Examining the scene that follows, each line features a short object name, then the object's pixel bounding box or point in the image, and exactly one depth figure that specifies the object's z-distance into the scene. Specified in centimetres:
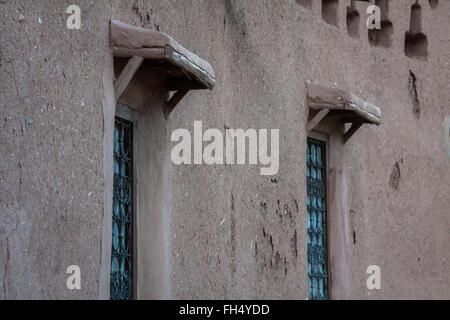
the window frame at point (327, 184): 1375
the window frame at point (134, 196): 1006
